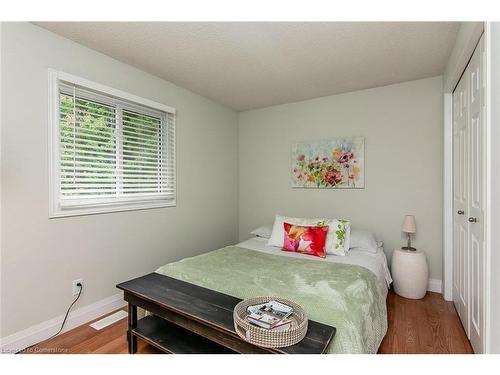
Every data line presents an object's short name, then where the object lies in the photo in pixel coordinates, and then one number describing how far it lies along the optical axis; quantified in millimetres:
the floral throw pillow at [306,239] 2527
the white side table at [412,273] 2561
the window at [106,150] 2021
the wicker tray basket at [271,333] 1165
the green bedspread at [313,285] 1431
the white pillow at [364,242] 2641
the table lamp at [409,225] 2643
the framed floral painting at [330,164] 3086
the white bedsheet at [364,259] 2266
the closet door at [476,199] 1558
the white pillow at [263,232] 3205
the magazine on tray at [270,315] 1238
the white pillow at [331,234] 2564
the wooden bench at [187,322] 1276
